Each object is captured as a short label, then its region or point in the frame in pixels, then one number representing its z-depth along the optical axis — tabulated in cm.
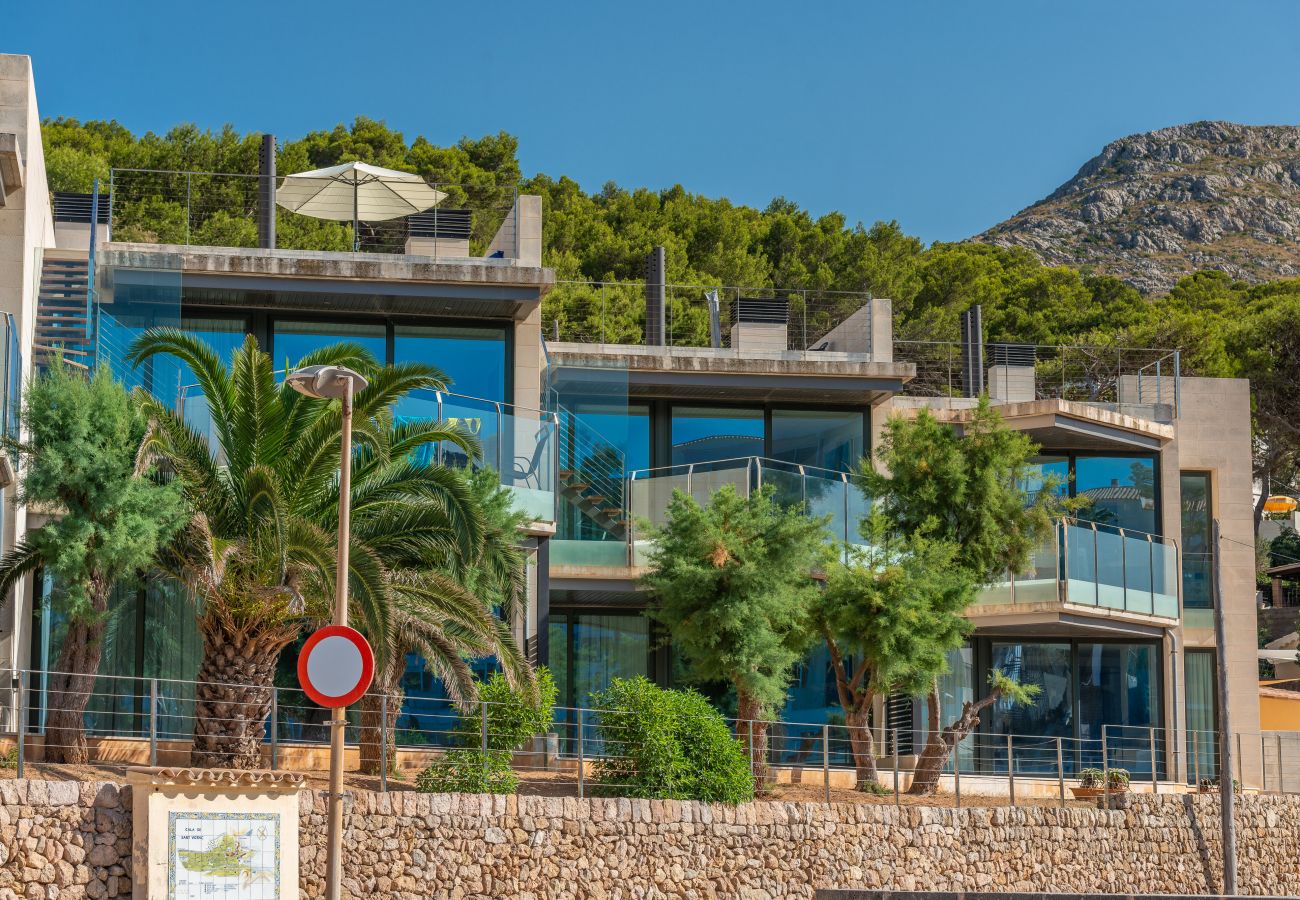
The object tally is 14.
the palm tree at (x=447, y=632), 1875
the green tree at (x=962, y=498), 2539
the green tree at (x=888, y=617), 2328
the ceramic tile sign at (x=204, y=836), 1441
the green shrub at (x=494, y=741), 1841
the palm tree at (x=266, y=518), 1734
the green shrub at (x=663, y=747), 1967
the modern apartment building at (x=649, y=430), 2214
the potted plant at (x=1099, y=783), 2606
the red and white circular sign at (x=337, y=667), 1302
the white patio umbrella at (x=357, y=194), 2697
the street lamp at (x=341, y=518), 1367
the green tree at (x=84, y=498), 1734
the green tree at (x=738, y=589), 2220
